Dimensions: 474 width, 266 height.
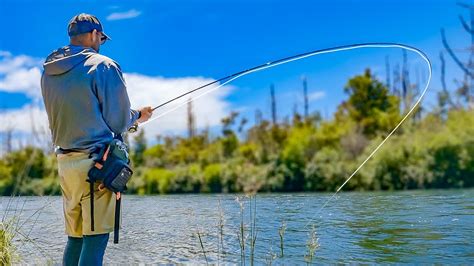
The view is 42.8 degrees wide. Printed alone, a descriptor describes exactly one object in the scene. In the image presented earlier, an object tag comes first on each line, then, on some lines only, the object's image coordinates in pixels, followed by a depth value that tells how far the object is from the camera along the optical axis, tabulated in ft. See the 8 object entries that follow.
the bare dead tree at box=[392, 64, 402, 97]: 199.53
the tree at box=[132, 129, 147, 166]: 160.76
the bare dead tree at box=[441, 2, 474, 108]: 119.71
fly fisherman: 10.85
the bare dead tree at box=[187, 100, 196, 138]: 187.81
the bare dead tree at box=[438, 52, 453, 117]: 140.67
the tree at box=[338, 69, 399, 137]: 143.02
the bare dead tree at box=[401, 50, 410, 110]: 190.26
